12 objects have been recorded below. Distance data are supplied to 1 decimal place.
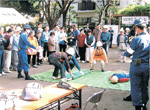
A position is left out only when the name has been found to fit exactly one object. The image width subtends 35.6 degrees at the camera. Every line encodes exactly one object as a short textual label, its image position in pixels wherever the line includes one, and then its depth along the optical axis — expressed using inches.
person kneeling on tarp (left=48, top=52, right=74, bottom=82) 313.0
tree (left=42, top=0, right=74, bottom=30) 634.2
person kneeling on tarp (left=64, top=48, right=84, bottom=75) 302.0
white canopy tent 604.4
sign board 723.5
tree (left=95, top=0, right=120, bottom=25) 876.8
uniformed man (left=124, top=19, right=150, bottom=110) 190.1
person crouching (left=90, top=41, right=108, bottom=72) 388.2
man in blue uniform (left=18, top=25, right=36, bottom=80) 324.9
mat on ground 305.1
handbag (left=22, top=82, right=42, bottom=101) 151.6
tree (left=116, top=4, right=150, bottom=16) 750.5
